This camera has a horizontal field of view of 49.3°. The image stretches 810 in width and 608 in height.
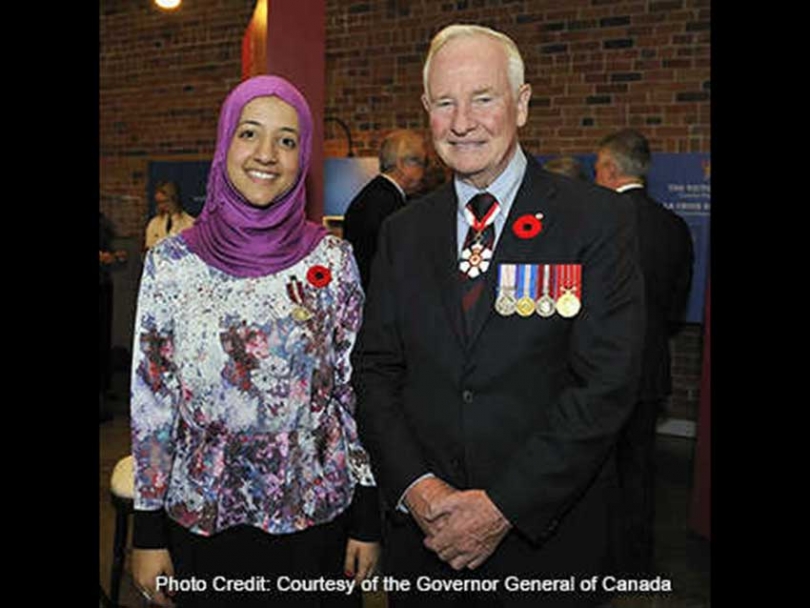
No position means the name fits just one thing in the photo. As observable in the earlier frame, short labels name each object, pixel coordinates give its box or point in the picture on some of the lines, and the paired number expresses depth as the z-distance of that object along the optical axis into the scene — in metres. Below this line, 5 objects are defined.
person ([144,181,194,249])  8.00
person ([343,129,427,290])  4.23
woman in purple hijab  1.83
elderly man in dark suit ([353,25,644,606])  1.70
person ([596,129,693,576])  3.65
